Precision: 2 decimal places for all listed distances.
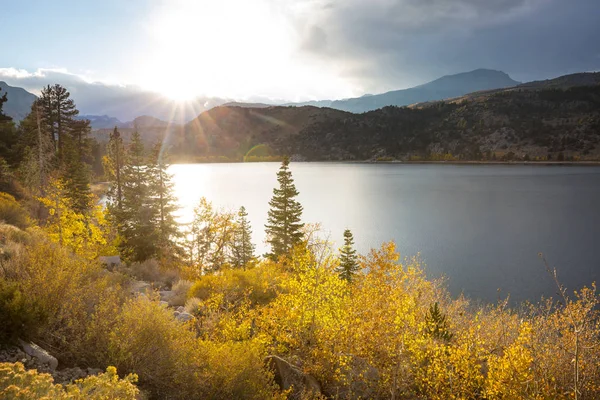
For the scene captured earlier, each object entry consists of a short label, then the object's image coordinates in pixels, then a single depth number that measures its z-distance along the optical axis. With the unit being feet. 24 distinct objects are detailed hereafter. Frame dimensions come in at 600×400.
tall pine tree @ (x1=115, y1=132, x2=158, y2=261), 90.74
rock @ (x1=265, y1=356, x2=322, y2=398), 30.27
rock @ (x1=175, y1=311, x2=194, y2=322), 38.13
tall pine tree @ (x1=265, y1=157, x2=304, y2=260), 111.02
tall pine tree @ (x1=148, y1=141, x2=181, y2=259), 97.84
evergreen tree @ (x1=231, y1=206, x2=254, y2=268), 108.55
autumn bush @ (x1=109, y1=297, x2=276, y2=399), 23.85
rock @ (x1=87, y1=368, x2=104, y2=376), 21.65
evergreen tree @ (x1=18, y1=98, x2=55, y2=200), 104.32
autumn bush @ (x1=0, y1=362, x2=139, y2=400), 13.34
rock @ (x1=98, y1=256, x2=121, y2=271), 59.19
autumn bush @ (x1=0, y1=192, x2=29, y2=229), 64.75
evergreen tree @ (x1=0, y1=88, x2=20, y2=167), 112.68
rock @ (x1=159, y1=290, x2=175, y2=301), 49.98
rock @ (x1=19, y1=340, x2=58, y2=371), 19.92
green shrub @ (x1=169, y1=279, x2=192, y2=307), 48.34
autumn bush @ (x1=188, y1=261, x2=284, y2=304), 47.02
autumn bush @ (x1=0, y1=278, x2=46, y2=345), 19.67
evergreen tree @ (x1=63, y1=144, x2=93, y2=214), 107.55
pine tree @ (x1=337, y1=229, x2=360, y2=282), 85.29
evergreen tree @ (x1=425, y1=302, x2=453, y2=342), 44.19
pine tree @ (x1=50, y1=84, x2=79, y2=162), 146.00
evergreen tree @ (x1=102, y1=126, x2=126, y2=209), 115.24
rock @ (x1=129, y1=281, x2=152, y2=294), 47.54
